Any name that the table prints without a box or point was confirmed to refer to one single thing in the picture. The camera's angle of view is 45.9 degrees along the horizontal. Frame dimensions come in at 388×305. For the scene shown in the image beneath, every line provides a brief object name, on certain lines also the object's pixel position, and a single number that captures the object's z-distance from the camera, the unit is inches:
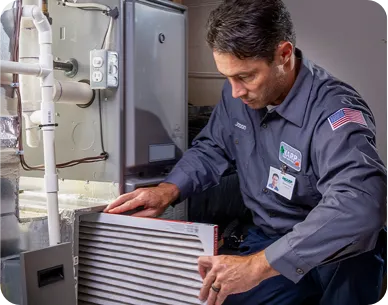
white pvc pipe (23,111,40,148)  58.4
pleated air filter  50.2
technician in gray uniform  47.0
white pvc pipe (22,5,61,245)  52.4
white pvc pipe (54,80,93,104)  58.5
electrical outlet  59.7
